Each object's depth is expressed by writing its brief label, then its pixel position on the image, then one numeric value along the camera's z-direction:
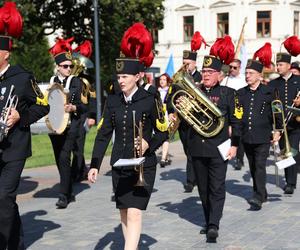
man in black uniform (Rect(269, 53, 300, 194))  10.26
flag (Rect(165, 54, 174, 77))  30.16
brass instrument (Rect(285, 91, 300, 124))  9.86
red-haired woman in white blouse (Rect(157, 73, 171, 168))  13.48
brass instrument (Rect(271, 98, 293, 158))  9.01
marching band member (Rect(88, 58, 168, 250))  5.73
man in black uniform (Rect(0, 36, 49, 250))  5.77
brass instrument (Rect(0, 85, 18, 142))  5.48
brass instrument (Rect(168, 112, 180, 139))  8.19
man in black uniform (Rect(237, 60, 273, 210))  8.92
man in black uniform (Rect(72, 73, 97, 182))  9.62
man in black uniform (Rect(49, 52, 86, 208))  9.23
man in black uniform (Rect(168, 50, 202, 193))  10.30
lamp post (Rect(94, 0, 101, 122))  24.26
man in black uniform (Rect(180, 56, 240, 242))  7.24
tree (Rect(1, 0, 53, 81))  29.00
